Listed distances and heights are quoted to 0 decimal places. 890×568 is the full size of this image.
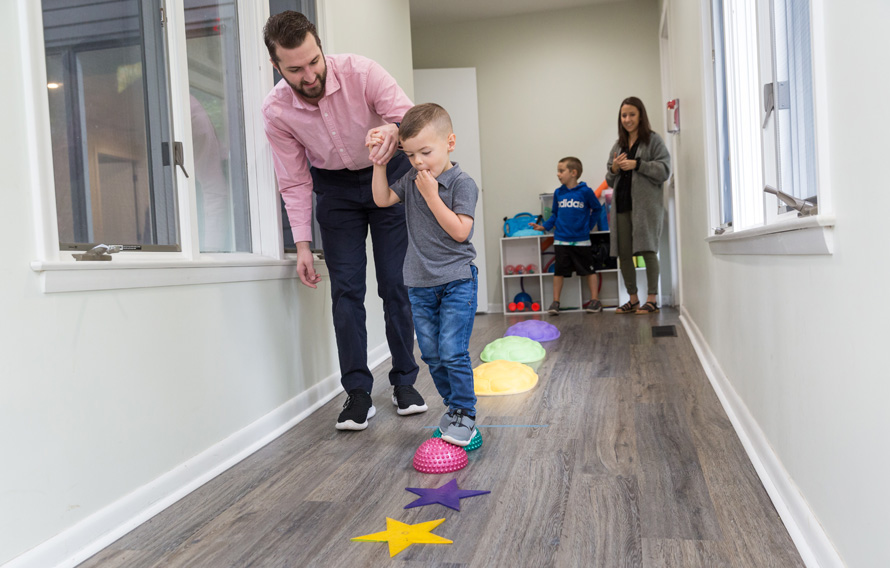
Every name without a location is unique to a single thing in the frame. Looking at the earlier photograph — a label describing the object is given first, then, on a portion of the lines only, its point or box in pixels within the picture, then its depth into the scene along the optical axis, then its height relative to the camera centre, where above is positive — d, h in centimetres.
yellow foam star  134 -55
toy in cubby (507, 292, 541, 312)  571 -44
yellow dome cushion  263 -49
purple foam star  153 -54
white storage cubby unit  566 -28
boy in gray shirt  182 +1
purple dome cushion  397 -47
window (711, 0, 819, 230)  141 +33
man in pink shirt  214 +23
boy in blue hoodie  530 +15
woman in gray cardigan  451 +40
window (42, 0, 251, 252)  147 +36
